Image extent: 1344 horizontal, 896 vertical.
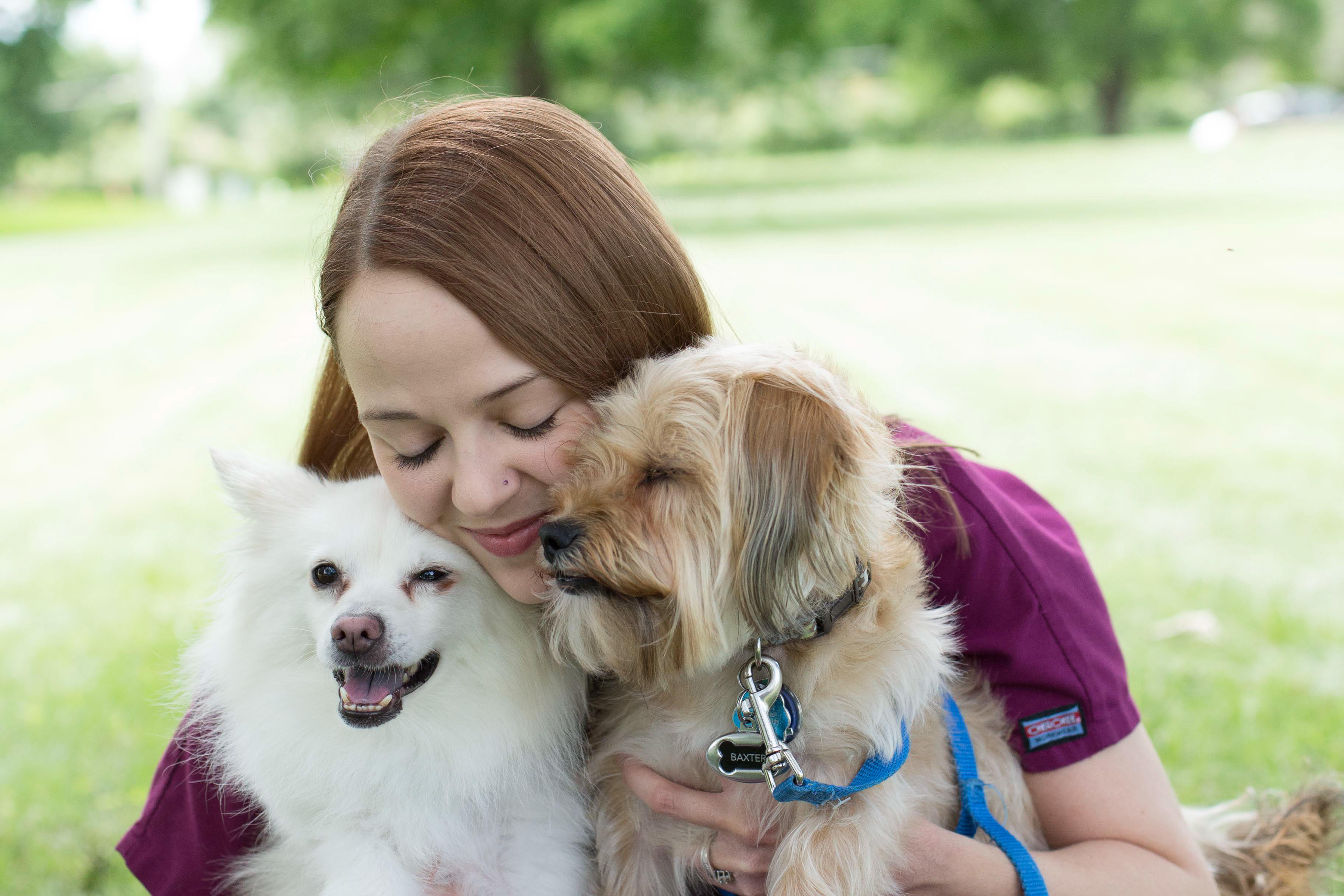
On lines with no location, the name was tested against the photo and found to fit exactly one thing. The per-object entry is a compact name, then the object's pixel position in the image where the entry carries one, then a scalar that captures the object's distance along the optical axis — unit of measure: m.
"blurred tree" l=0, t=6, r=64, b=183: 27.70
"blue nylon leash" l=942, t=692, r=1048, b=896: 2.26
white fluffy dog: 2.36
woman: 2.18
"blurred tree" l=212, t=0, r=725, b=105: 21.84
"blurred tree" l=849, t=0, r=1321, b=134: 29.28
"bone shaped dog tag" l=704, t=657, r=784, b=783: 2.18
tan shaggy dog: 2.06
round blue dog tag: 2.17
